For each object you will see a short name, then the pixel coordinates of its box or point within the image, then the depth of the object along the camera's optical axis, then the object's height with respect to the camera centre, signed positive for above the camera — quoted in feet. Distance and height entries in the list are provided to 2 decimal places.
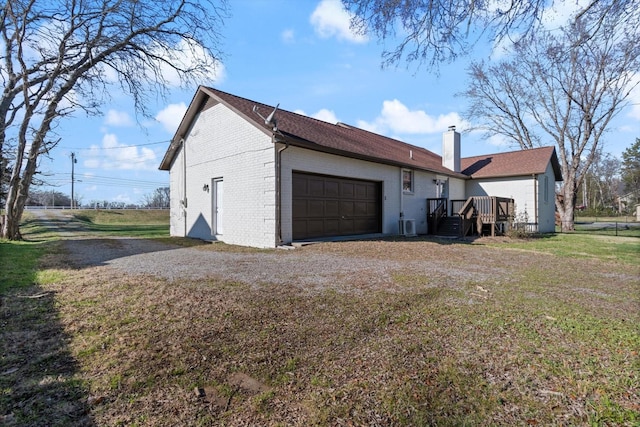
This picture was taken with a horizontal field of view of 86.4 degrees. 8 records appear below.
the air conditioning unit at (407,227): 48.03 -2.27
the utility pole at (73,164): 152.78 +22.54
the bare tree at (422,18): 15.52 +9.16
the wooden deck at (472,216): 48.03 -0.81
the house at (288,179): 34.60 +4.10
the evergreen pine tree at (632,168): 154.58 +19.19
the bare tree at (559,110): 67.46 +21.68
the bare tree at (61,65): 40.70 +18.82
